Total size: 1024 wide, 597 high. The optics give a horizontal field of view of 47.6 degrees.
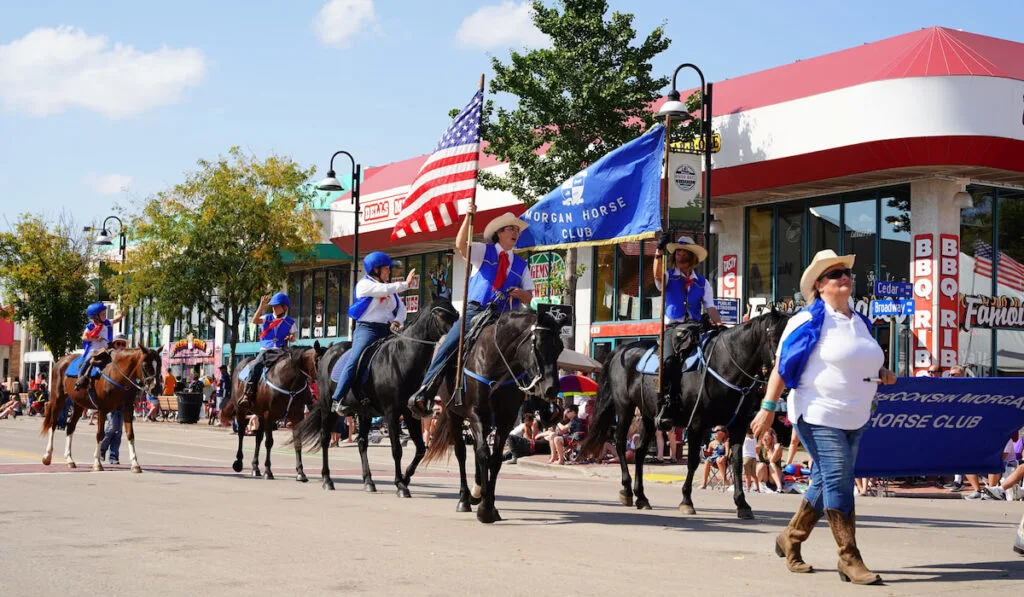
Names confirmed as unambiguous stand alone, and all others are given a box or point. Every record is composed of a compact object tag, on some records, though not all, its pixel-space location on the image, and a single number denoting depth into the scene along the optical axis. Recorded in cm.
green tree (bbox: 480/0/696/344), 2620
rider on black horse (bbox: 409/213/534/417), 1176
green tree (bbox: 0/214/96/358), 5253
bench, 4328
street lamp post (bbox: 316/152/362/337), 3141
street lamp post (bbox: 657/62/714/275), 2159
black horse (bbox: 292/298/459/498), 1312
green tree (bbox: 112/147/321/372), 3862
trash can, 4147
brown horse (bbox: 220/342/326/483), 1695
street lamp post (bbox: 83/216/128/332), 4359
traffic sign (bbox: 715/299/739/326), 2394
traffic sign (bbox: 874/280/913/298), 2291
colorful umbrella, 1358
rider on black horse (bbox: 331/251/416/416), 1395
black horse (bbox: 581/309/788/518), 1175
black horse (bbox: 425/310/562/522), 1062
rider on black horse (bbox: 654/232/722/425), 1254
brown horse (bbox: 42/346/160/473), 1715
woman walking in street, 745
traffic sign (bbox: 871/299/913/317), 2329
